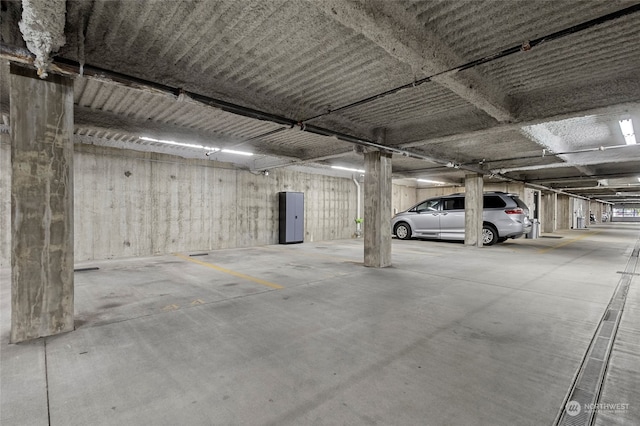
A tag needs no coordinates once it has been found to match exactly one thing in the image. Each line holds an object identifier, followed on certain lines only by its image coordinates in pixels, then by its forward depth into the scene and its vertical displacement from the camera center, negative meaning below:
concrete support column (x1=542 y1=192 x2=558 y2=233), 15.86 +0.14
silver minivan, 8.95 -0.16
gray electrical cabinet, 9.44 -0.10
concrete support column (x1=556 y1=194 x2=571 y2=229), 19.52 +0.24
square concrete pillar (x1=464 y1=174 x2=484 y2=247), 9.11 +0.14
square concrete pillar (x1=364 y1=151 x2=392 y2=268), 5.72 +0.06
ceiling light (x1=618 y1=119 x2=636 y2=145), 4.65 +1.43
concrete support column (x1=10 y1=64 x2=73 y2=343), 2.45 +0.08
